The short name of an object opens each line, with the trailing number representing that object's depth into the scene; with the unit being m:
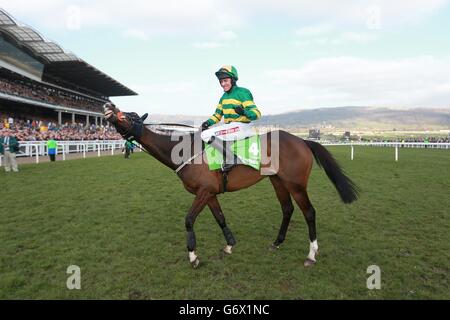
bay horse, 3.84
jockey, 4.04
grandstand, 30.95
